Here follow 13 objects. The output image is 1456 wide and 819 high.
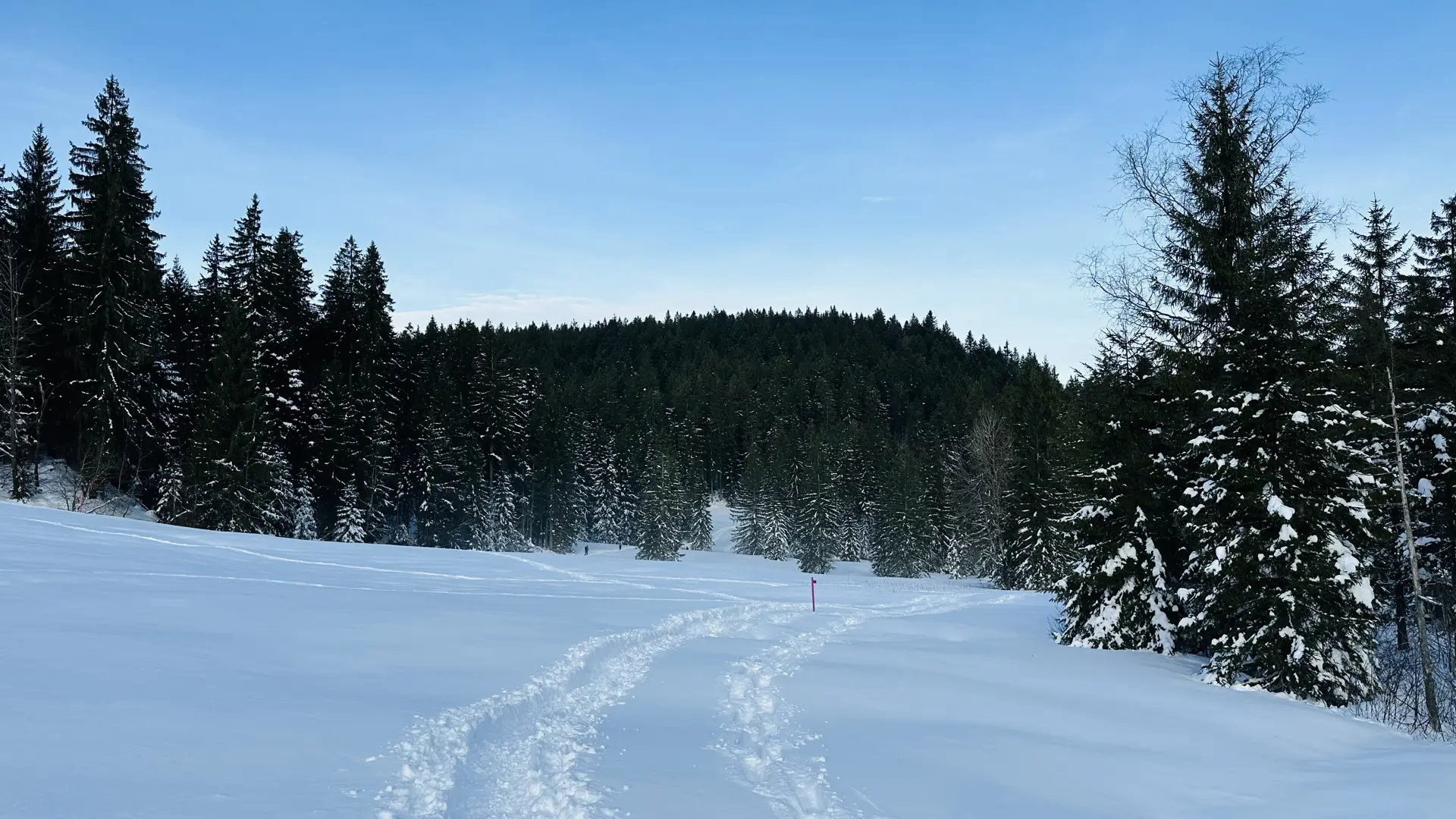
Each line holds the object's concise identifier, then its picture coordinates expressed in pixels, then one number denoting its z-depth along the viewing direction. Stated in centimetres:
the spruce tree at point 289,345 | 4431
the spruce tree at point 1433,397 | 2148
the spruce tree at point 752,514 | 7756
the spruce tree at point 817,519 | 6316
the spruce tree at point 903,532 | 5997
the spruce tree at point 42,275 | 3650
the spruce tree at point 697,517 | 7925
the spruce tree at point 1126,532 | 1827
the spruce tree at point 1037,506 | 4000
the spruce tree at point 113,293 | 3494
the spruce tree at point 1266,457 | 1434
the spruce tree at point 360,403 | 4681
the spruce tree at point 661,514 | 6234
